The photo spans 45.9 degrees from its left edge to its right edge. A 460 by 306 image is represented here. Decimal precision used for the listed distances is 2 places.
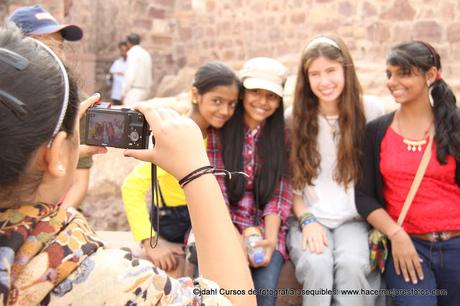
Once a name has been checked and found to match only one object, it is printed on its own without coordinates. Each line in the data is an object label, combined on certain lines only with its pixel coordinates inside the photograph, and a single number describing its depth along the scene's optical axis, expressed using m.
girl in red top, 2.55
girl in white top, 2.74
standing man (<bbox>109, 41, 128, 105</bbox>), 9.60
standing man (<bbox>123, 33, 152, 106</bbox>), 9.16
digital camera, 1.42
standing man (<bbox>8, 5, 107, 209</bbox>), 2.79
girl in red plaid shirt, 2.80
